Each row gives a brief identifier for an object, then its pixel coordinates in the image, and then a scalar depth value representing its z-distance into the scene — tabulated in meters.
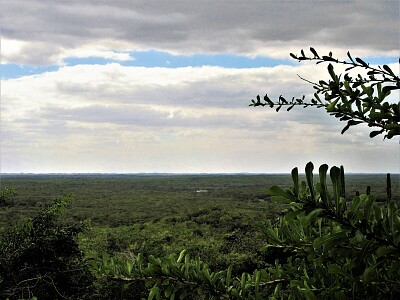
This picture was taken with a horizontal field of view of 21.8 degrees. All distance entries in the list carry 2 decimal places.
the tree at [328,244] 1.43
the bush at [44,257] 10.95
